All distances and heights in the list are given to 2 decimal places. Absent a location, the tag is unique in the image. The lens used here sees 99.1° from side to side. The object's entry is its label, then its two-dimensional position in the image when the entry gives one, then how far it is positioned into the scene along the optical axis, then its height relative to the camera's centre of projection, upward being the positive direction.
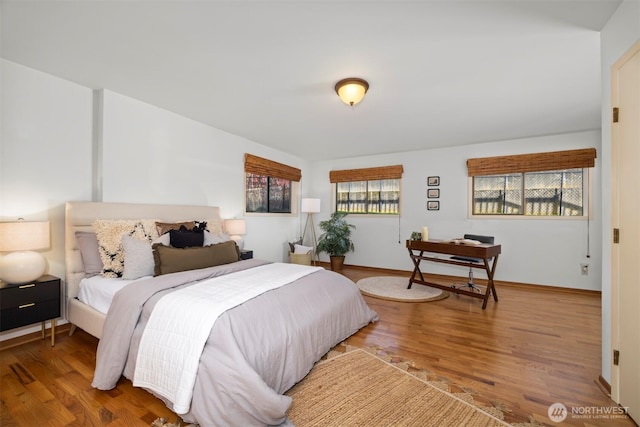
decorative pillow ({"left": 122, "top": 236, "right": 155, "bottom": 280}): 2.42 -0.42
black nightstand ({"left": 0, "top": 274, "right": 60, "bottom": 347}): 2.12 -0.74
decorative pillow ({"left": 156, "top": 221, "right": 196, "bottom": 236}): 2.96 -0.15
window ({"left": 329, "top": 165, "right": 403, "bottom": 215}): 5.62 +0.52
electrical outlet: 4.10 -0.82
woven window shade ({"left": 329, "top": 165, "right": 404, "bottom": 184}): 5.52 +0.84
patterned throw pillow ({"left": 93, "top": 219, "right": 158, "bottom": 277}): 2.49 -0.24
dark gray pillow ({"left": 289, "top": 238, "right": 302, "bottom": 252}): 5.41 -0.66
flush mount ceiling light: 2.57 +1.19
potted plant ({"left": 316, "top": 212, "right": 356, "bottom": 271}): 5.64 -0.58
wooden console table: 3.42 -0.51
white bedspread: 1.50 -0.73
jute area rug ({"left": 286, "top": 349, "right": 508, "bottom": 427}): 1.55 -1.17
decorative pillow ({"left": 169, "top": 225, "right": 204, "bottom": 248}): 2.75 -0.26
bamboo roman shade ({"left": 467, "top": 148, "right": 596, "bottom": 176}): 4.09 +0.83
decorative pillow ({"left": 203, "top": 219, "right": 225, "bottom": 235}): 3.57 -0.18
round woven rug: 3.79 -1.16
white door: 1.54 -0.08
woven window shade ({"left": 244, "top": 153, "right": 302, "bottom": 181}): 4.70 +0.85
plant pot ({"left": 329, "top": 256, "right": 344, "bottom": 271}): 5.67 -1.01
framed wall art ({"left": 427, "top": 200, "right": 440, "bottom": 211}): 5.17 +0.16
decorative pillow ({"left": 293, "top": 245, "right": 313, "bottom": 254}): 5.36 -0.71
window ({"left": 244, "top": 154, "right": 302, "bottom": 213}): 4.86 +0.55
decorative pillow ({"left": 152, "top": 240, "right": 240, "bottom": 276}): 2.41 -0.42
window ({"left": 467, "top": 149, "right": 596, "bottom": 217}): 4.21 +0.50
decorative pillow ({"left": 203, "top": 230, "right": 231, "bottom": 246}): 2.99 -0.30
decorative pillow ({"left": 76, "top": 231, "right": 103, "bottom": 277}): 2.57 -0.39
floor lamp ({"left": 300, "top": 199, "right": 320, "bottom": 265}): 5.75 +0.15
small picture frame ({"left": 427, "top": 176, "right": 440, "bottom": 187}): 5.16 +0.62
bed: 1.43 -0.79
